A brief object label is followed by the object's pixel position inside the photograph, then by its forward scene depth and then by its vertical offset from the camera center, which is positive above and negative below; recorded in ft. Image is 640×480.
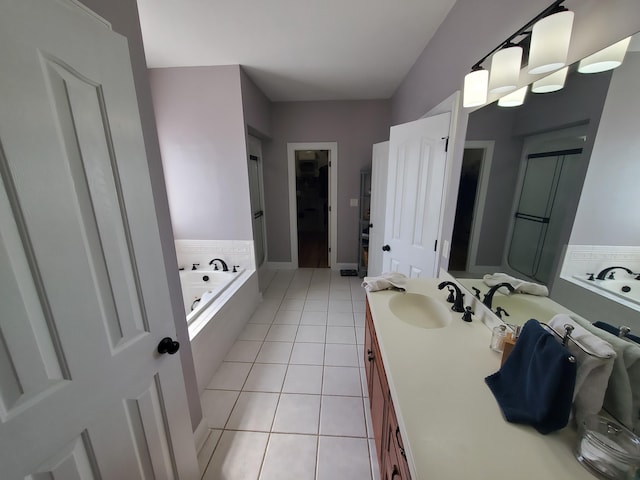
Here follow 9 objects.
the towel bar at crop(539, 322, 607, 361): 2.06 -1.40
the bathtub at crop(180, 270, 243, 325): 9.04 -3.55
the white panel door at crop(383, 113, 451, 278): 5.97 -0.13
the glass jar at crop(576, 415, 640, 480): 1.77 -2.03
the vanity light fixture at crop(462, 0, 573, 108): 2.59 +1.73
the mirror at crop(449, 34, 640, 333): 2.21 -0.01
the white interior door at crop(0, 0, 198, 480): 1.69 -0.59
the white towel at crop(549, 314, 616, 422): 2.00 -1.57
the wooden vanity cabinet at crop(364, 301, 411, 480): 2.68 -3.26
